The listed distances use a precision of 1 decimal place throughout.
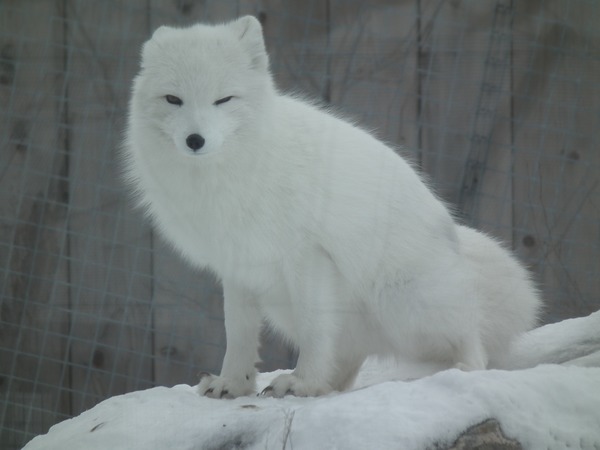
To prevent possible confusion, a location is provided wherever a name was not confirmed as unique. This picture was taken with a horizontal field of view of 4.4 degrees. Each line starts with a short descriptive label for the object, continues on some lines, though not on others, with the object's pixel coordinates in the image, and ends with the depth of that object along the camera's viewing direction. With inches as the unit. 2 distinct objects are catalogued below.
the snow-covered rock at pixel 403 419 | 329.6
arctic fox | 337.5
